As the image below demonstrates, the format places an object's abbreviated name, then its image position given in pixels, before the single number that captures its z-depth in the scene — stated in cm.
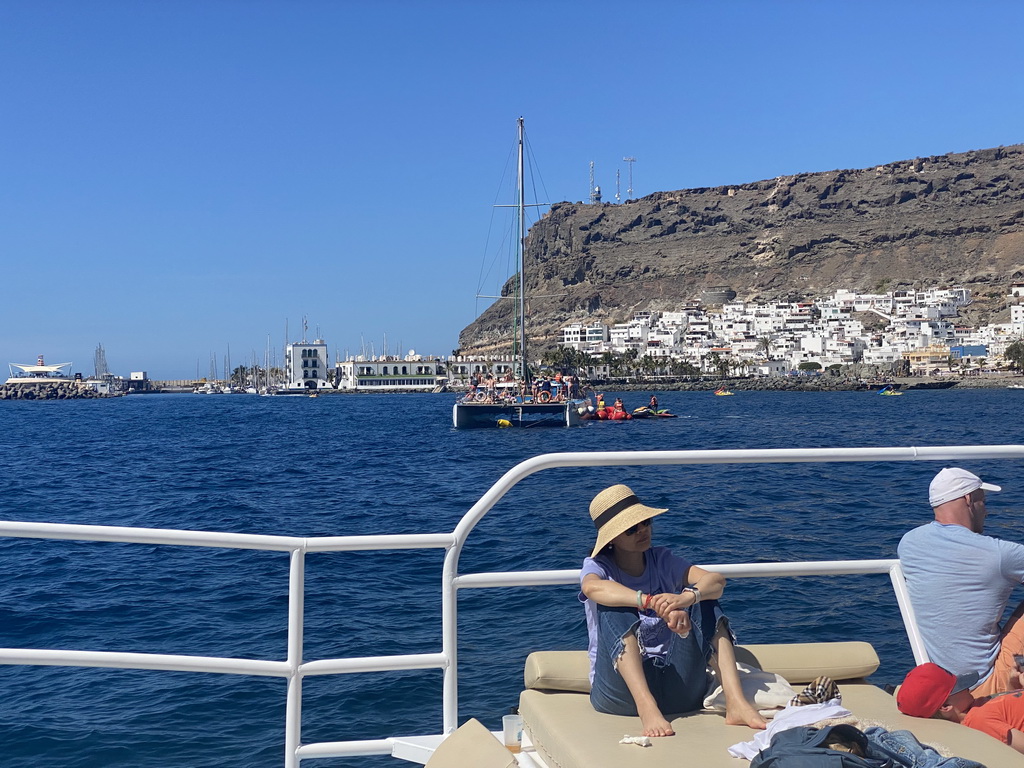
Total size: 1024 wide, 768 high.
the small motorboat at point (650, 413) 6144
